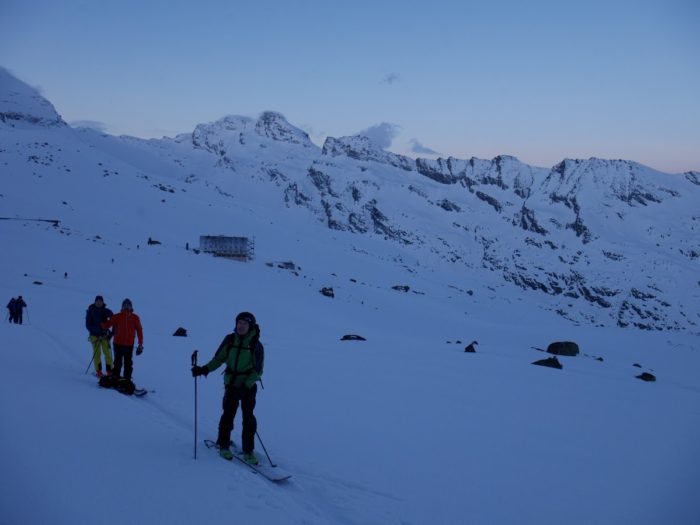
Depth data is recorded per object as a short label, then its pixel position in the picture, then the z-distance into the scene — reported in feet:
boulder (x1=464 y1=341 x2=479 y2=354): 70.36
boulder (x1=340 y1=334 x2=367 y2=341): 74.49
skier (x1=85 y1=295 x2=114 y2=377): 34.71
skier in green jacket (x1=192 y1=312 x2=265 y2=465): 22.47
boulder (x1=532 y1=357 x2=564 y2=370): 64.16
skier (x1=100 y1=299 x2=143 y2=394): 32.60
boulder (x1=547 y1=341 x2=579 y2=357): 86.37
